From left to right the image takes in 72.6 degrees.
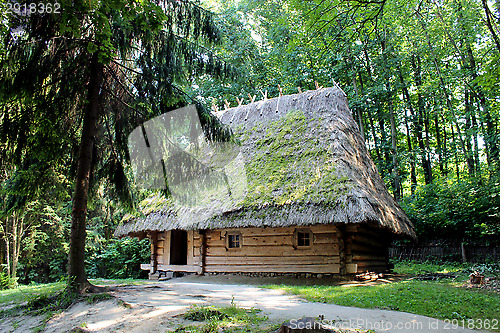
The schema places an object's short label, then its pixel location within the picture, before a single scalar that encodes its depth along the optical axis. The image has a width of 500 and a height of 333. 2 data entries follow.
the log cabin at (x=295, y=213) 10.04
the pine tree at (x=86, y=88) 6.16
